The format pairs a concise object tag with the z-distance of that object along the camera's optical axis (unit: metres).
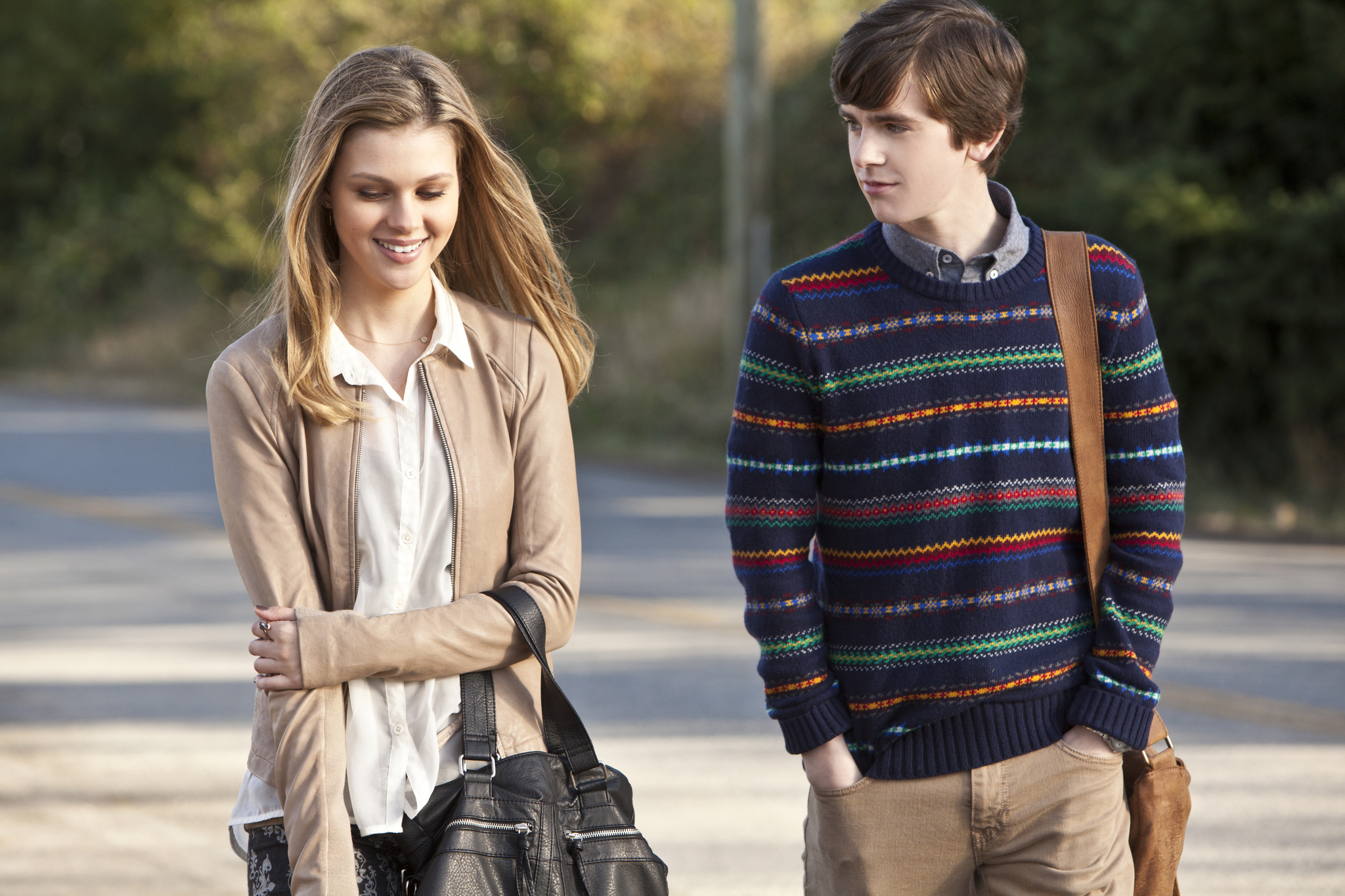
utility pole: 29.97
